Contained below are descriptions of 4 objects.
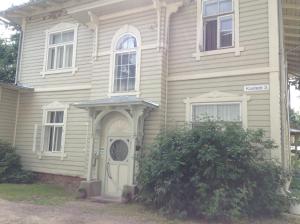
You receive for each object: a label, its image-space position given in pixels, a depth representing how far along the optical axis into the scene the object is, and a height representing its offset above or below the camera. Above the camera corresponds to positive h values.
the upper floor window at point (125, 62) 7.86 +2.60
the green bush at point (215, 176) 5.41 -0.64
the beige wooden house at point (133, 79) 6.70 +2.01
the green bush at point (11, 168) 8.90 -1.04
